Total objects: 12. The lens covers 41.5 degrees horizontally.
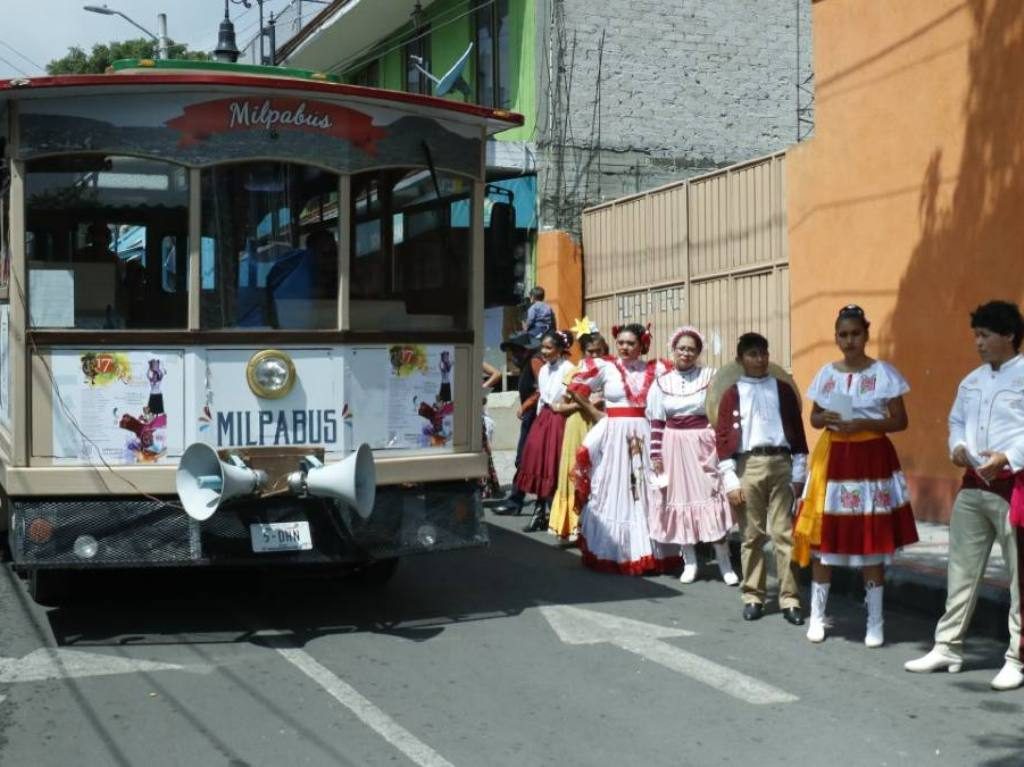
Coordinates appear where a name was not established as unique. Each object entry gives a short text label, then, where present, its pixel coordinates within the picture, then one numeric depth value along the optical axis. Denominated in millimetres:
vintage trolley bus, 7238
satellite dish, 16375
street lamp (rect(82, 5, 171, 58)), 26744
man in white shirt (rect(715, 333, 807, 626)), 8055
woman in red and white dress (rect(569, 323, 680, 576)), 9906
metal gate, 14359
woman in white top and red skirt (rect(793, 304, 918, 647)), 7312
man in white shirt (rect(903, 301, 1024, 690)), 6414
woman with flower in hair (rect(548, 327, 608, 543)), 10797
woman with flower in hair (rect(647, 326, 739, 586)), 9570
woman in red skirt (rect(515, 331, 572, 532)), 11688
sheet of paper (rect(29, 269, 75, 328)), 7309
